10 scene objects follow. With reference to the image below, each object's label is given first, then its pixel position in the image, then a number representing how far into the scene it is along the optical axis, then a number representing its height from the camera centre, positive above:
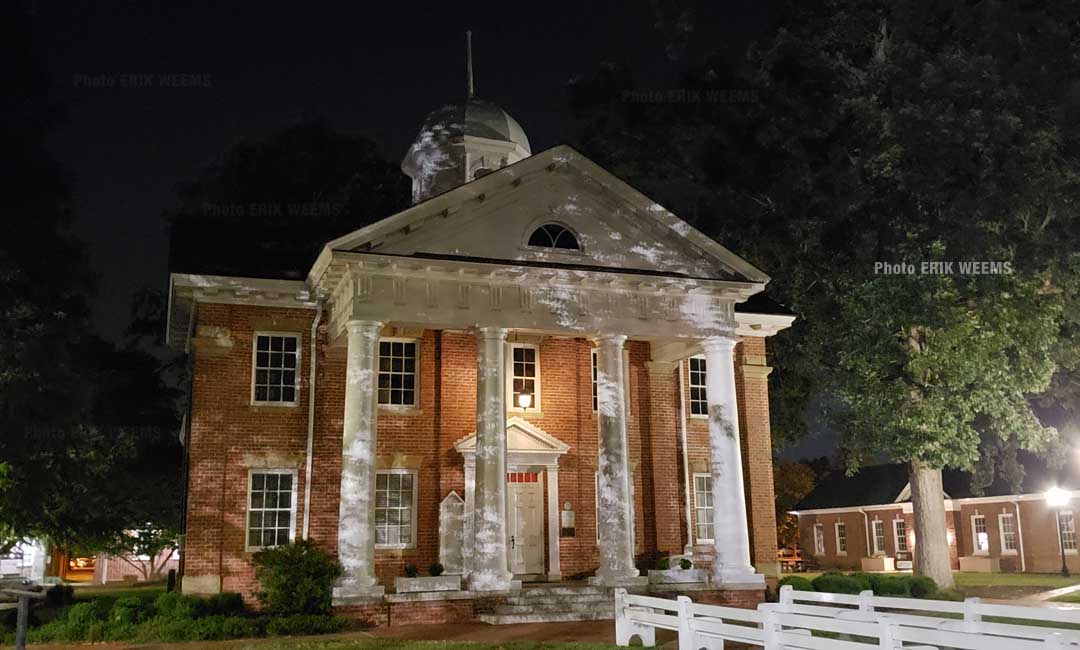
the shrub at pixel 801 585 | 21.75 -1.52
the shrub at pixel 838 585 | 22.66 -1.58
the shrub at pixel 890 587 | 23.80 -1.74
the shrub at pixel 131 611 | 17.16 -1.46
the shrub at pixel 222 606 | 18.34 -1.51
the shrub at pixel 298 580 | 17.72 -1.02
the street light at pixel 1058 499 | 35.00 +0.46
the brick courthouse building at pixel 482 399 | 19.19 +2.72
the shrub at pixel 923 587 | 24.59 -1.83
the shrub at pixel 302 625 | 16.84 -1.72
